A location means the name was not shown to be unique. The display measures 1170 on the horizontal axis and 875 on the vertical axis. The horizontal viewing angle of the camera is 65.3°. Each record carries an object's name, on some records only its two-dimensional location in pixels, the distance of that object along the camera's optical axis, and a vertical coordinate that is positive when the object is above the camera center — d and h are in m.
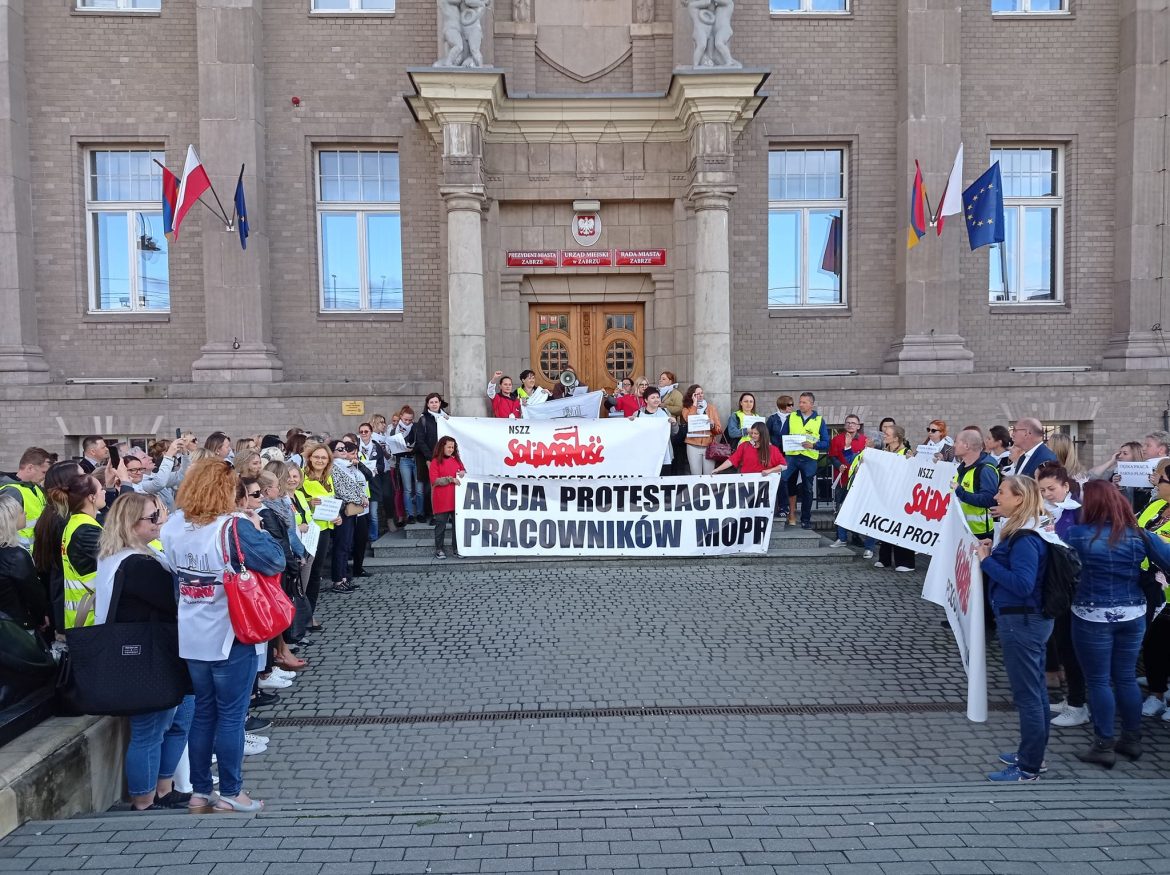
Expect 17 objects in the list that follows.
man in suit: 8.12 -0.60
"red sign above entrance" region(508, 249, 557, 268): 16.39 +2.18
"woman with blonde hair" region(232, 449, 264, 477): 7.49 -0.70
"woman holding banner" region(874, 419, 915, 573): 10.99 -2.07
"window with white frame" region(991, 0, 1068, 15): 16.86 +6.87
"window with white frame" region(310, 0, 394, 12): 16.53 +6.82
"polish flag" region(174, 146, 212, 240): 14.12 +3.02
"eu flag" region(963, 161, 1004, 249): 14.12 +2.66
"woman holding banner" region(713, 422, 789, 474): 12.02 -0.97
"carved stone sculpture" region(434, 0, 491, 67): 14.38 +5.54
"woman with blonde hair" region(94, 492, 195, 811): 4.87 -1.09
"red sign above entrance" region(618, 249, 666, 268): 16.44 +2.22
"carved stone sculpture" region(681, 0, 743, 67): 14.56 +5.56
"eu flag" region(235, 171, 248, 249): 15.25 +2.76
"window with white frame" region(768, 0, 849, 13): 16.75 +6.86
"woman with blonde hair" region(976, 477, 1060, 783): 5.43 -1.40
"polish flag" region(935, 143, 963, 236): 14.53 +2.99
